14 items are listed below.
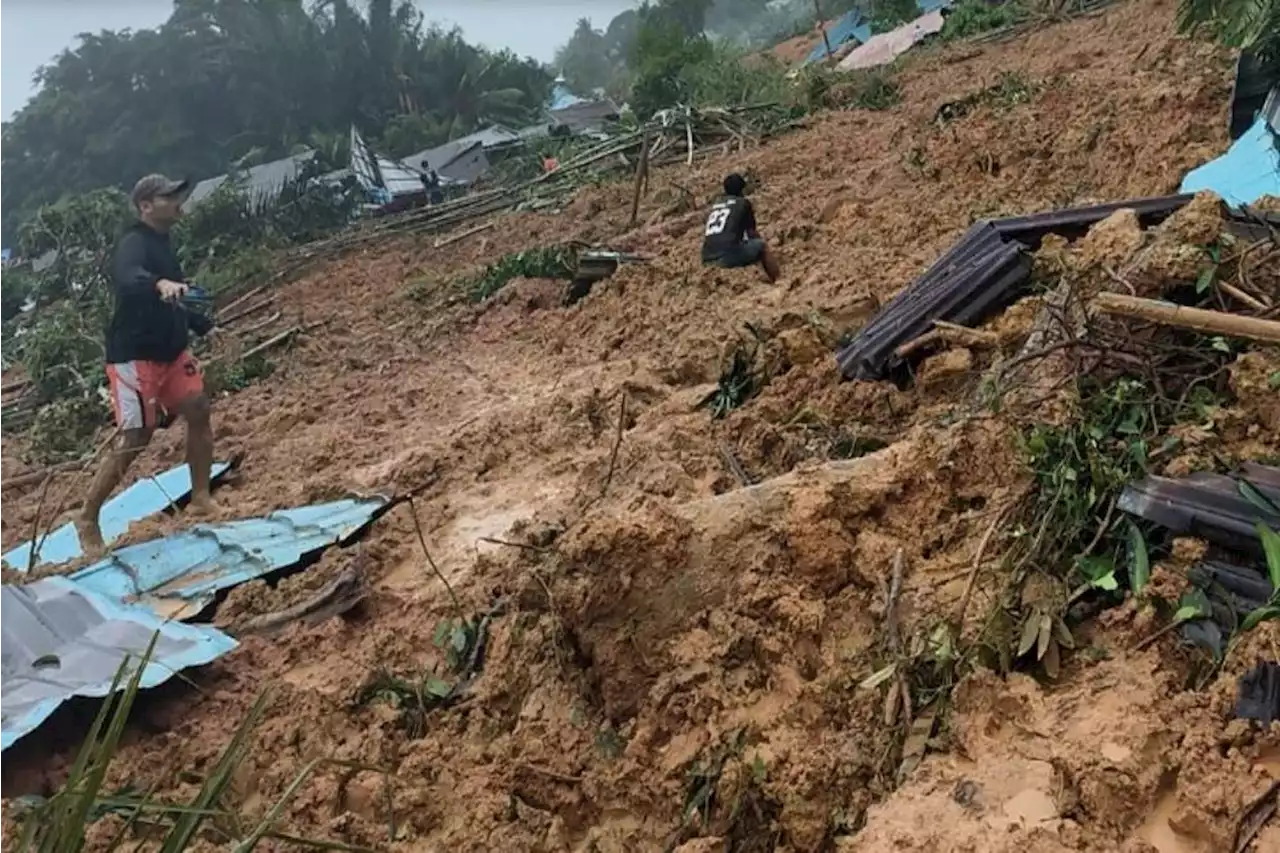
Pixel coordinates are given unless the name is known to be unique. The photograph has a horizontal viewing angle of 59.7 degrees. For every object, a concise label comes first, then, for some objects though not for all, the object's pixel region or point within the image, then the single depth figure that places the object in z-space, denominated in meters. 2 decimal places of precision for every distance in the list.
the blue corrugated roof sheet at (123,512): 5.21
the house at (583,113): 30.07
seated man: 7.04
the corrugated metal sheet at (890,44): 16.88
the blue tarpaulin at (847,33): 23.39
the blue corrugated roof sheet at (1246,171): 4.69
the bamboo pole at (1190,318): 2.66
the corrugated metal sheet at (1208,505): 2.38
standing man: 4.71
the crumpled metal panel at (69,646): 3.32
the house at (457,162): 23.58
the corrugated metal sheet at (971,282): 4.11
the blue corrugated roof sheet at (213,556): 4.20
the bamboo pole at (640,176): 10.14
